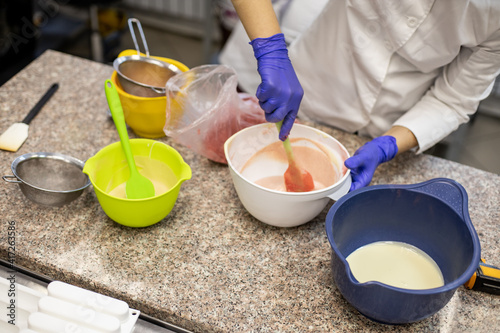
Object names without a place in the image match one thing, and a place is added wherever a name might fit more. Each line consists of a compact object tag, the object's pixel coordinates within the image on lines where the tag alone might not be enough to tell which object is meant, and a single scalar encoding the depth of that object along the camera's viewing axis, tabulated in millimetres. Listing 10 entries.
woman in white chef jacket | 1154
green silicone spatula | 1077
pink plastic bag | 1222
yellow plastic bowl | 1233
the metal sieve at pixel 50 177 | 1062
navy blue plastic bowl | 847
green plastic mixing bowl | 1009
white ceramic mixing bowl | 1025
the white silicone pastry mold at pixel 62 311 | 842
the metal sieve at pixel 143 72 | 1264
